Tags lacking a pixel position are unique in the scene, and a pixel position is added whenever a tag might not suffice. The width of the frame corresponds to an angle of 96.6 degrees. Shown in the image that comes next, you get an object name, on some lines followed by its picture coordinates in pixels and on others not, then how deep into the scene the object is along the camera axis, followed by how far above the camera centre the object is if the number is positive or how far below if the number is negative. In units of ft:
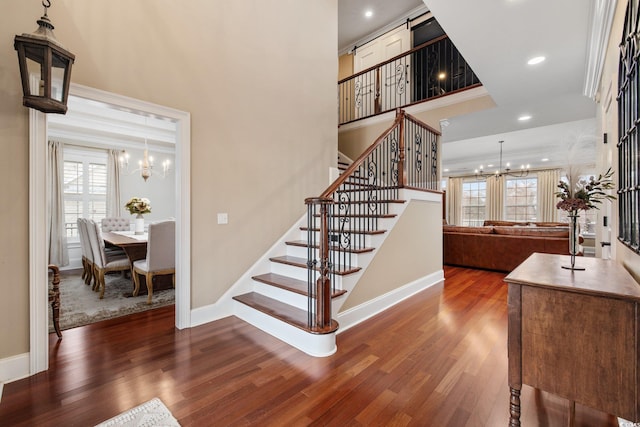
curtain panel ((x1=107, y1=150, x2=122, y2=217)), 21.25 +2.08
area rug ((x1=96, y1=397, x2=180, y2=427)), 5.22 -3.87
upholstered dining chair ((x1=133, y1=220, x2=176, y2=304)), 11.49 -1.68
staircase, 8.02 -2.16
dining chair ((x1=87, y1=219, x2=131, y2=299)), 12.56 -2.18
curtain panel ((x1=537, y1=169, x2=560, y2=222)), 31.81 +2.19
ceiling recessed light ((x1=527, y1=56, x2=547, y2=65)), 10.43 +5.74
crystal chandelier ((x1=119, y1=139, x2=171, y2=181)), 18.52 +3.49
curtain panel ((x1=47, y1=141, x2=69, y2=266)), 18.61 +0.42
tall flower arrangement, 5.53 +0.38
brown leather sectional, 16.57 -1.88
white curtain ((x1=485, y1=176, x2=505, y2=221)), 35.27 +1.99
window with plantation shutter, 19.88 +1.87
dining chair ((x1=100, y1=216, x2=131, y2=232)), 19.33 -0.80
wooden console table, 4.07 -1.91
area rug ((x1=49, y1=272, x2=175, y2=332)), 10.34 -3.77
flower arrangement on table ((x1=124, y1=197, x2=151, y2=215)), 16.74 +0.36
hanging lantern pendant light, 6.15 +3.28
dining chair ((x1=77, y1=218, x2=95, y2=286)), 13.82 -2.06
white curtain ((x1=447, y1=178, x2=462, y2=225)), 38.58 +1.75
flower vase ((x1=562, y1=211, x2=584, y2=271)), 5.54 -0.47
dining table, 12.64 -1.74
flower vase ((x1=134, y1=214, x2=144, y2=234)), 16.39 -0.77
